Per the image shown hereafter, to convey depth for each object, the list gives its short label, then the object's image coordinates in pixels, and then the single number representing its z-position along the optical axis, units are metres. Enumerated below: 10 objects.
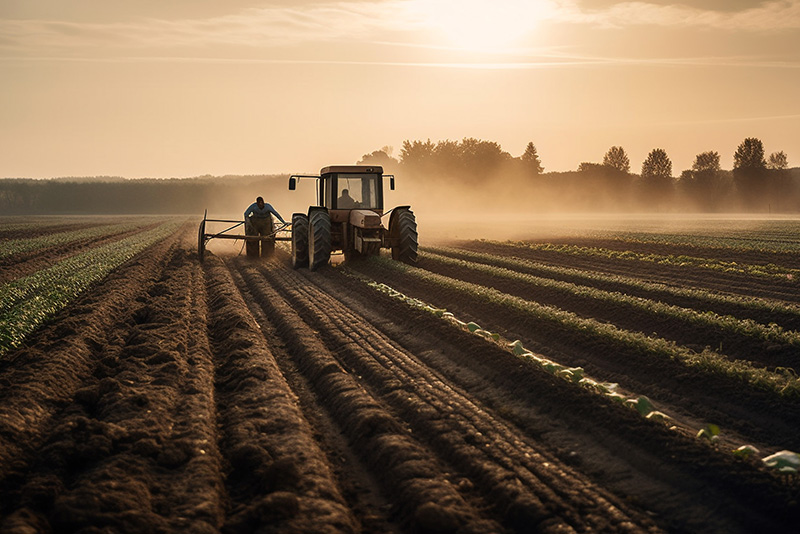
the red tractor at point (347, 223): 17.19
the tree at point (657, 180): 86.75
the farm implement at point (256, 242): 19.92
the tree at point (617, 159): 94.62
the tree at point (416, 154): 75.56
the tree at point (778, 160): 105.81
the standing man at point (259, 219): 20.34
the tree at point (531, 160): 81.48
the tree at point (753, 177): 86.31
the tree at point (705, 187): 86.31
